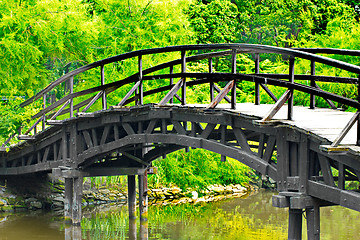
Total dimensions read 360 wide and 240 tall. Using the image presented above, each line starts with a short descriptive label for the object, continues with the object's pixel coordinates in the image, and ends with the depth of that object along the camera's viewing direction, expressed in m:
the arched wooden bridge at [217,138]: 10.52
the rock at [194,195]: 28.36
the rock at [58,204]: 24.81
